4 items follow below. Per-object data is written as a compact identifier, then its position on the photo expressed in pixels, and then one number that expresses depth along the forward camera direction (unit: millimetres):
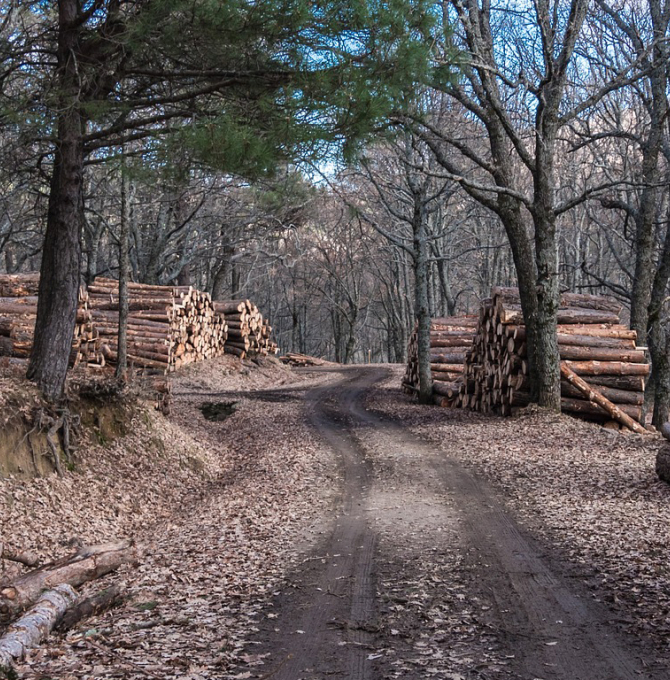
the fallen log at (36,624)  4359
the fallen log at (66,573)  5258
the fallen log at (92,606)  5090
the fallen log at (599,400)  14453
